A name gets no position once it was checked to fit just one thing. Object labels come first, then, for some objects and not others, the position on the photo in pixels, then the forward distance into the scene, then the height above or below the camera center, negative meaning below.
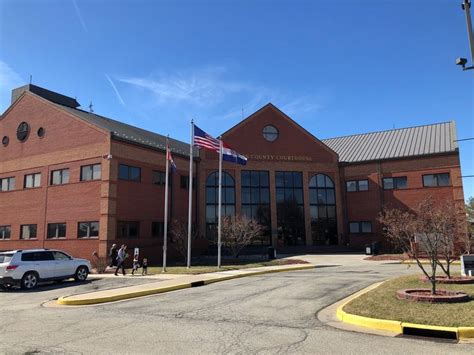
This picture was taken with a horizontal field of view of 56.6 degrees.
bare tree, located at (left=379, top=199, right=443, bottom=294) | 12.47 +0.20
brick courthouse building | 31.09 +5.47
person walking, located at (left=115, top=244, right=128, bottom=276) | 23.58 -0.55
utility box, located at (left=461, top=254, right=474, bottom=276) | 16.28 -0.88
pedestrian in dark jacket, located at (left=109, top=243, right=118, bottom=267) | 26.38 -0.49
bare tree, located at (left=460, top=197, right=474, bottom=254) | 17.72 +0.18
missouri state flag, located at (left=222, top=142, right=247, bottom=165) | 26.62 +5.41
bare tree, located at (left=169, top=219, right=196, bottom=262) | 32.38 +0.69
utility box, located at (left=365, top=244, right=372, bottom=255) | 35.41 -0.64
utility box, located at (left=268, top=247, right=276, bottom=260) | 31.95 -0.66
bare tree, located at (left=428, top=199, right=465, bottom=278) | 13.08 +0.56
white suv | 18.64 -0.85
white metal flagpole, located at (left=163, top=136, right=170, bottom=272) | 25.06 +1.00
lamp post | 11.36 +5.37
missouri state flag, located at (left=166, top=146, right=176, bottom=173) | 26.14 +5.09
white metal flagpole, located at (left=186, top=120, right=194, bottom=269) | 24.89 +0.90
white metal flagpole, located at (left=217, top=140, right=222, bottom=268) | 25.16 -0.10
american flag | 25.34 +6.06
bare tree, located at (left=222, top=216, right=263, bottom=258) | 31.77 +0.82
